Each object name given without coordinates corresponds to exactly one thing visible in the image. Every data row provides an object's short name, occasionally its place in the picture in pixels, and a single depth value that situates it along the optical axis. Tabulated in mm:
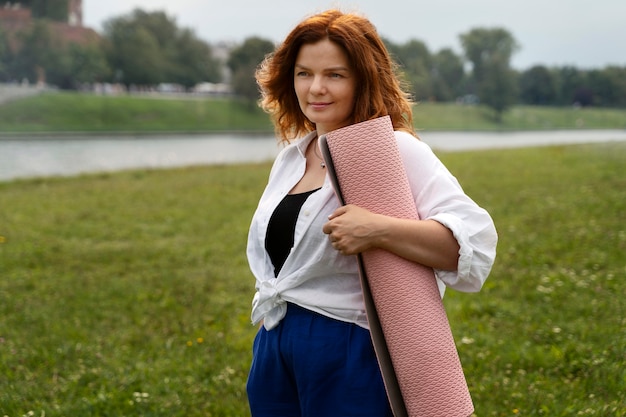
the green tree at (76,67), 56438
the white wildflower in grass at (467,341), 4527
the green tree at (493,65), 77625
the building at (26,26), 57094
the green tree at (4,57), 54500
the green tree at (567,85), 90000
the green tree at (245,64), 59844
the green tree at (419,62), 76938
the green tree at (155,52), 63656
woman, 1761
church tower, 77562
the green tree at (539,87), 89625
